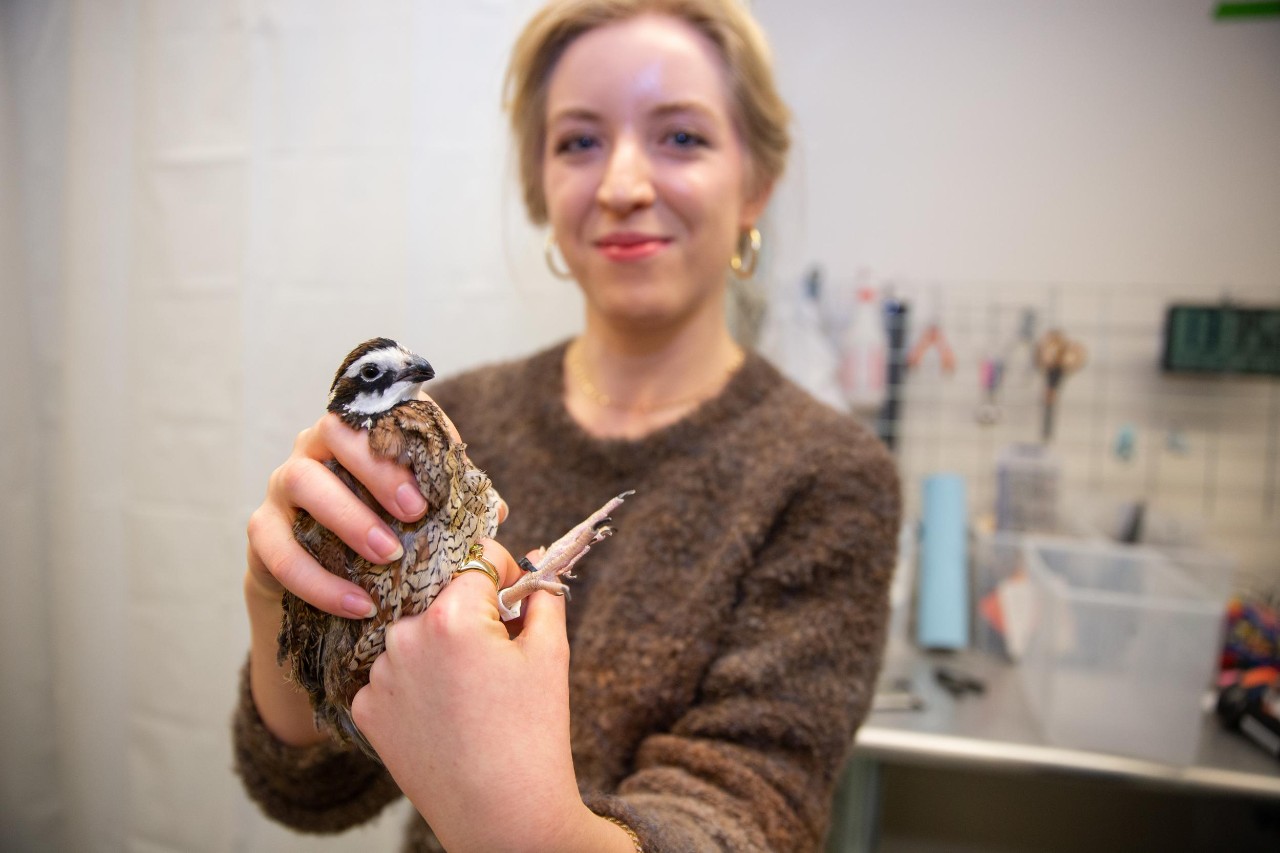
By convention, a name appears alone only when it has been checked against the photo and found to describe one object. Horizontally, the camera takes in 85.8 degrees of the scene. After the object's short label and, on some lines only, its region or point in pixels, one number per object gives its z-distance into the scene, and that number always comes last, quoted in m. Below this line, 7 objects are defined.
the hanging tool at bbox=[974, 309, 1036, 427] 1.47
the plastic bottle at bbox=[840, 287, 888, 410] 1.52
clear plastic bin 1.04
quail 0.35
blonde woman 0.53
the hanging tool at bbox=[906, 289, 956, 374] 1.50
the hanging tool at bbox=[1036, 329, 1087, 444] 1.42
